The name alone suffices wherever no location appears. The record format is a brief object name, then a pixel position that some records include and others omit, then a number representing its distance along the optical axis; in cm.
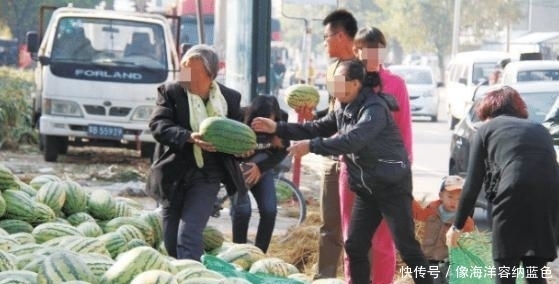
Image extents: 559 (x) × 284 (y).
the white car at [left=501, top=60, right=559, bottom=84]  2195
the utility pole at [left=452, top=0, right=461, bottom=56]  5836
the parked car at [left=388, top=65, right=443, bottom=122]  3606
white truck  1719
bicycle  1214
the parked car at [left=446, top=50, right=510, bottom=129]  3018
